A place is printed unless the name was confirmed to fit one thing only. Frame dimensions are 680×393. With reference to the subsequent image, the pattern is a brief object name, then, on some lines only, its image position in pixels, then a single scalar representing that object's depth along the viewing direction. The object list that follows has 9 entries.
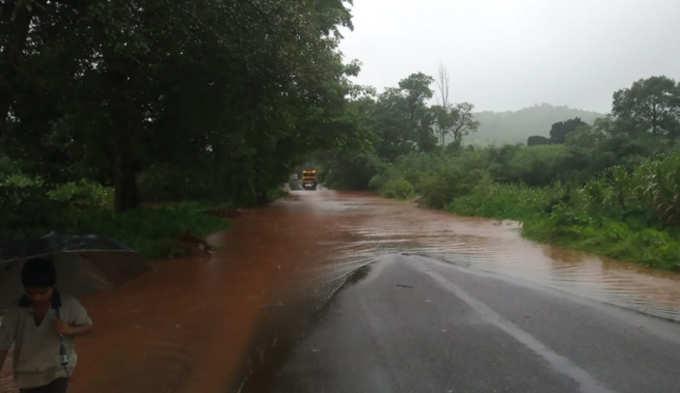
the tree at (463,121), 59.91
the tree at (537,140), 57.05
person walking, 3.19
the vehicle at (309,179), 67.49
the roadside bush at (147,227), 11.60
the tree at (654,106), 37.62
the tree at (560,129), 58.28
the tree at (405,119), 58.16
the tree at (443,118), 58.72
